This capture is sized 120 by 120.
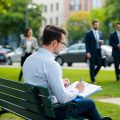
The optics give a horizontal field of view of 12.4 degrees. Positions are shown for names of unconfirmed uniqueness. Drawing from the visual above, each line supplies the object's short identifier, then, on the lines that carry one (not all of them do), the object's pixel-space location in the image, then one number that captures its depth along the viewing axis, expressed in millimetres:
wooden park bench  6252
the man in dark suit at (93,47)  16844
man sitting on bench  6445
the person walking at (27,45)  18328
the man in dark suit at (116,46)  17500
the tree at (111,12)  68375
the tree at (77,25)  89688
